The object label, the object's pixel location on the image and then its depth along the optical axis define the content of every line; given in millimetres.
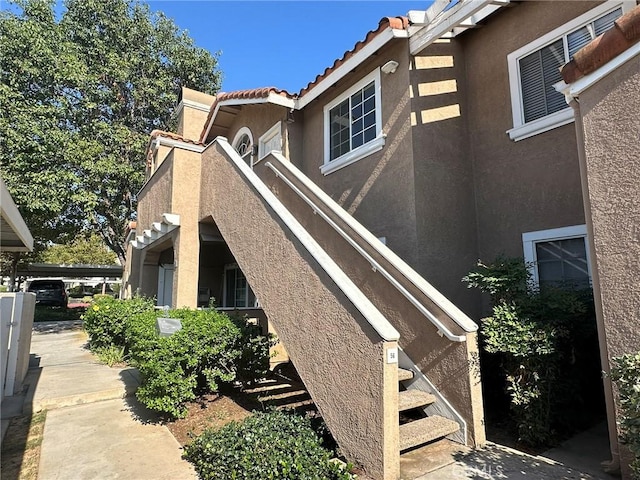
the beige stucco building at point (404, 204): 4375
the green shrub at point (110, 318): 10312
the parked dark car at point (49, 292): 29422
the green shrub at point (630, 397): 3004
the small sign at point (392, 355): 3840
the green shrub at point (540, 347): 4652
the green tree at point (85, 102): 14750
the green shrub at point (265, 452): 3764
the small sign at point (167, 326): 5832
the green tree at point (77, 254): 40656
